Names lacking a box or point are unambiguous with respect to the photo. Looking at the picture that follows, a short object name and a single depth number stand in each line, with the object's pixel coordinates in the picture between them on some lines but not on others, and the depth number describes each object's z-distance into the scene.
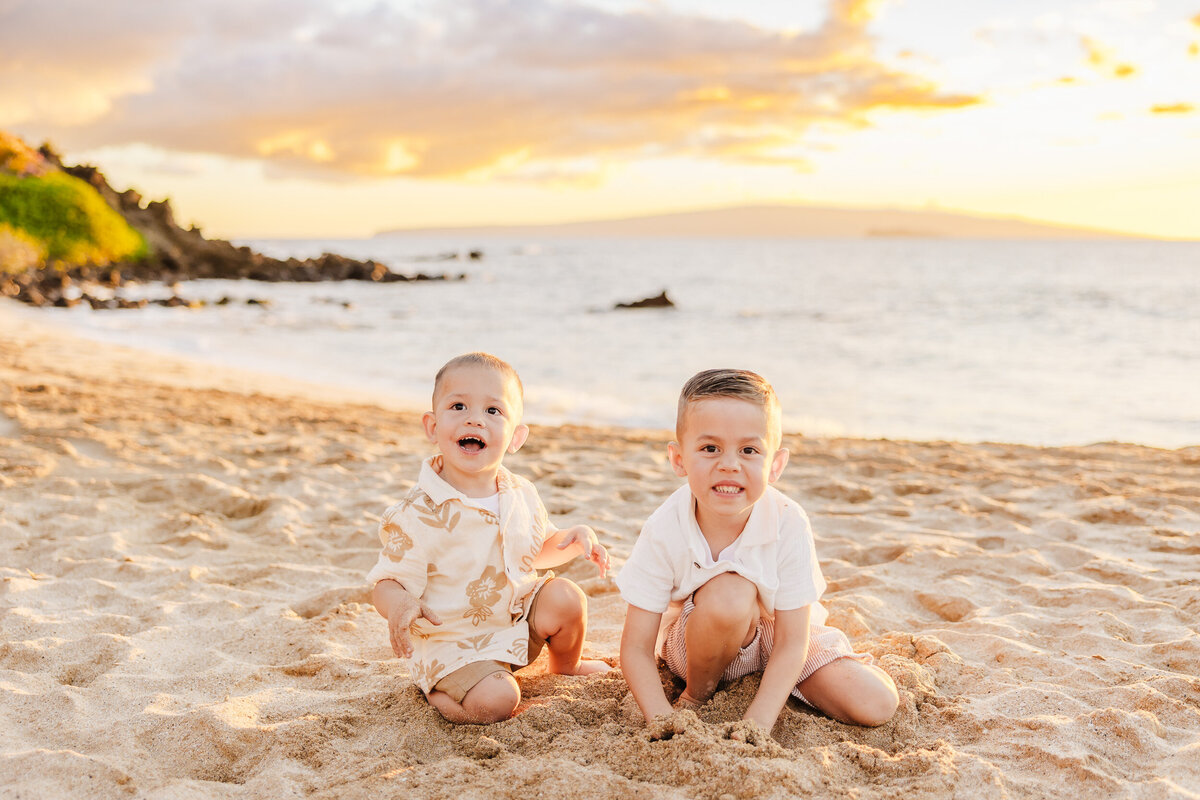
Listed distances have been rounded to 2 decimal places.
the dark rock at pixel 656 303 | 23.55
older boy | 2.38
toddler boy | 2.53
